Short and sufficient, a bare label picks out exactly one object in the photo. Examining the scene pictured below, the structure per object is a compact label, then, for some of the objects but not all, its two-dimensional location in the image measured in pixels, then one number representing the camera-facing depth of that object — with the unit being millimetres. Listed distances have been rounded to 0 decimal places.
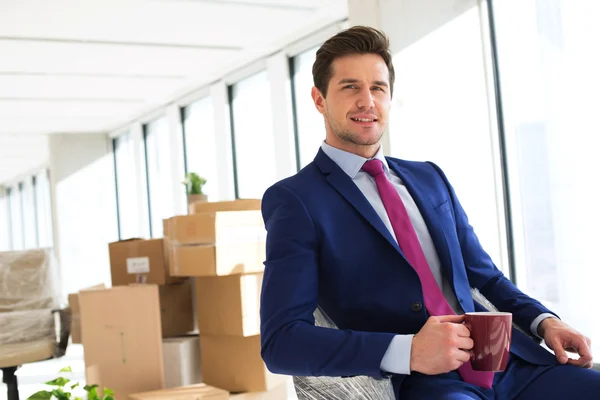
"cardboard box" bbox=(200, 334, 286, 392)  3182
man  1059
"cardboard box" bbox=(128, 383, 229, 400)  2896
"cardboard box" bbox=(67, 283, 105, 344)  3902
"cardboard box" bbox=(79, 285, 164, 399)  3154
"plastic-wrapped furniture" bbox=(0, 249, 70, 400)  3332
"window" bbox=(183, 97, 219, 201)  6984
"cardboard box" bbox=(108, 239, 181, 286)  3352
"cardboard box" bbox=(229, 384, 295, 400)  3173
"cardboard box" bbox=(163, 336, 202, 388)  3334
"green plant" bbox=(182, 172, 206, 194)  5051
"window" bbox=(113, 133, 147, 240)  8950
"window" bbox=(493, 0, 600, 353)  3008
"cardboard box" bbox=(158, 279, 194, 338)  3439
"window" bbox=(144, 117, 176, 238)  8008
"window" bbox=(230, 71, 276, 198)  6086
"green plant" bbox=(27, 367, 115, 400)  2506
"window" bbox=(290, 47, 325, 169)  5410
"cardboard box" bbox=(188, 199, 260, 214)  3291
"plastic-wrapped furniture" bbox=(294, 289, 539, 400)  1107
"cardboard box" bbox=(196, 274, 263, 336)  3029
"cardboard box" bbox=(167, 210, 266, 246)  2986
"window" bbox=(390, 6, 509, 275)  3639
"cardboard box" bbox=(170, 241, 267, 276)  2973
